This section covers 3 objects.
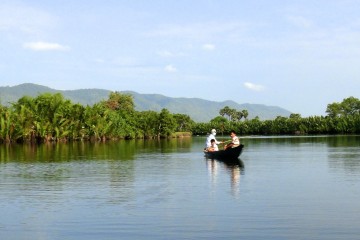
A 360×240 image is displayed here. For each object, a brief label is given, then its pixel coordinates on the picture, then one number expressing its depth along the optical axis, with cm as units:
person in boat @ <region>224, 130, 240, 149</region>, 2845
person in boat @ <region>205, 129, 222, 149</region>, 3169
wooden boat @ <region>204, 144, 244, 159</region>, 2804
